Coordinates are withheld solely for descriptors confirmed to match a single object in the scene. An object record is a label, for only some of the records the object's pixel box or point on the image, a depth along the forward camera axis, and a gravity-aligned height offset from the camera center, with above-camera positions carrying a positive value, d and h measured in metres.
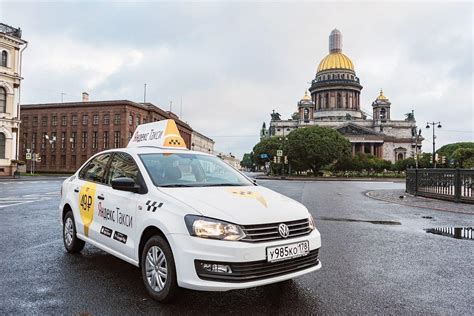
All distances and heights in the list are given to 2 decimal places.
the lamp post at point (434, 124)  47.24 +5.81
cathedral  103.94 +16.92
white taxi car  3.56 -0.59
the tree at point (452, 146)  111.34 +7.47
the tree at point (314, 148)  58.91 +3.48
